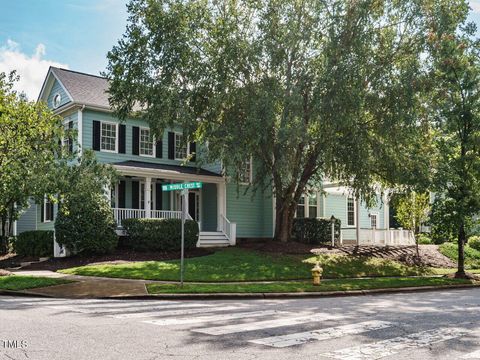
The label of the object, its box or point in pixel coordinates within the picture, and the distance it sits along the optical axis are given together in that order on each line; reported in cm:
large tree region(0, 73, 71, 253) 2050
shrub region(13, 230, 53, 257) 2700
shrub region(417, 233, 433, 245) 3725
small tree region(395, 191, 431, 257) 2872
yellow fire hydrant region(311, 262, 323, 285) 1778
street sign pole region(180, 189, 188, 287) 1519
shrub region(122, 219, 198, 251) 2534
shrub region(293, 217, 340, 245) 3150
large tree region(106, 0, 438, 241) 2252
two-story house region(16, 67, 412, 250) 2744
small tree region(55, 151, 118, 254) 2391
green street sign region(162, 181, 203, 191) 1488
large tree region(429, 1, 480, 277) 2294
